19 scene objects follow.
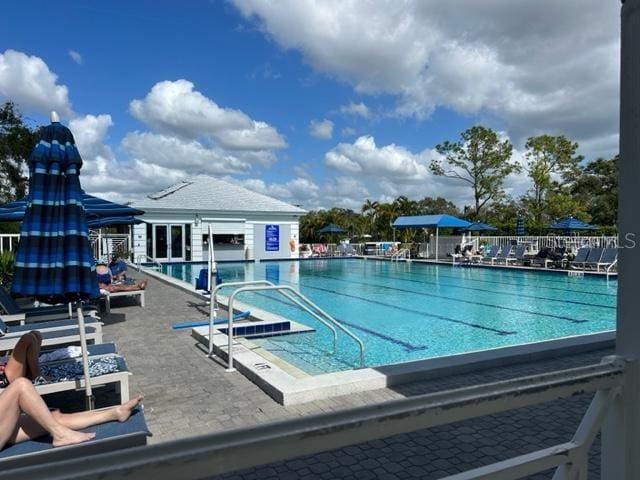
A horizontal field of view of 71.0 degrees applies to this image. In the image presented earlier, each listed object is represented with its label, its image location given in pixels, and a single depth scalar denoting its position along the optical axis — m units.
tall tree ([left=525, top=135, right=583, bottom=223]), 32.34
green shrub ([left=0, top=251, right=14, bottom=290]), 9.54
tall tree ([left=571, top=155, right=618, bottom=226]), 37.25
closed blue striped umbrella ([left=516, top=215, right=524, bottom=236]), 25.30
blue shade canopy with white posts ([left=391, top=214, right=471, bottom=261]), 25.59
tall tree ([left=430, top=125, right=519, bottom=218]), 34.62
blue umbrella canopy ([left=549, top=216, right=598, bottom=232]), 22.52
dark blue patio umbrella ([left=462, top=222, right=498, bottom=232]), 26.18
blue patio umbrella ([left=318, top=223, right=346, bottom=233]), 34.13
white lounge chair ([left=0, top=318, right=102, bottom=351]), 4.97
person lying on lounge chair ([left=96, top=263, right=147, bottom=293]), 9.38
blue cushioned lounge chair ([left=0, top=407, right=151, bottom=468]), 2.48
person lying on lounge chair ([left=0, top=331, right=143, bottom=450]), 2.62
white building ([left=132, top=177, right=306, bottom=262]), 25.55
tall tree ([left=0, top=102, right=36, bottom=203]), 21.20
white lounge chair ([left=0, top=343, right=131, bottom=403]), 3.67
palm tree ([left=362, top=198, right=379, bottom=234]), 41.75
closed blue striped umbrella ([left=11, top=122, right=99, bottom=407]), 3.49
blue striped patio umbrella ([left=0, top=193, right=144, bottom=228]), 8.08
